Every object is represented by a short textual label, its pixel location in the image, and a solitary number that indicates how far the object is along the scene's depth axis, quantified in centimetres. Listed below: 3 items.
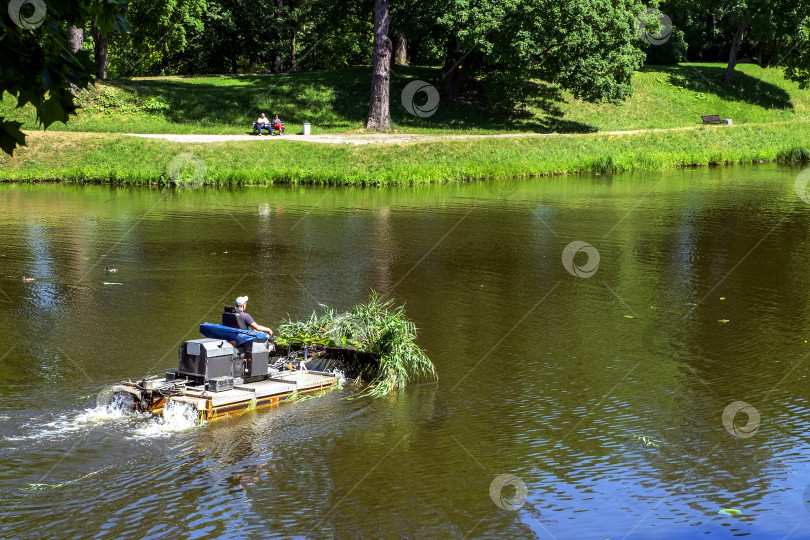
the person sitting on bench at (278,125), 4900
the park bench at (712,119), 6022
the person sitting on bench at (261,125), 4878
